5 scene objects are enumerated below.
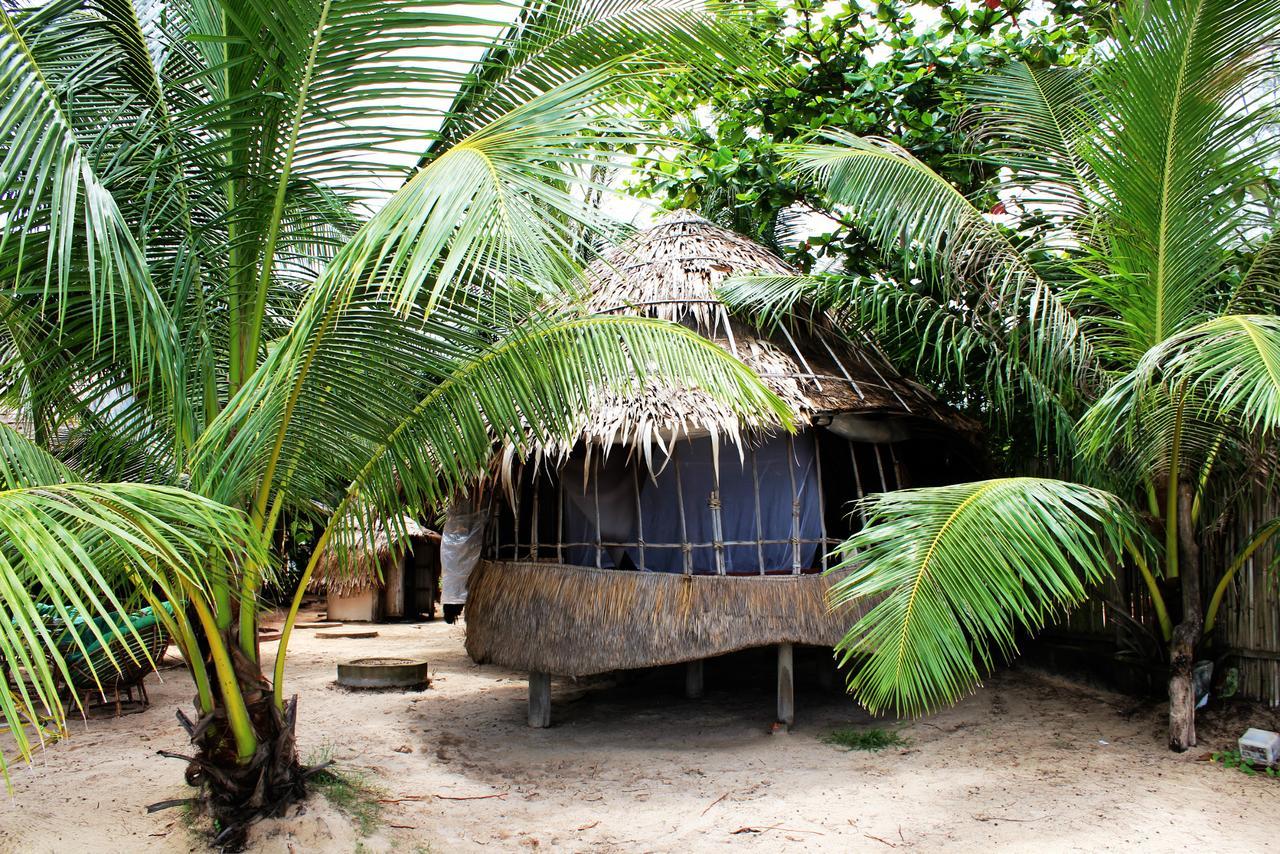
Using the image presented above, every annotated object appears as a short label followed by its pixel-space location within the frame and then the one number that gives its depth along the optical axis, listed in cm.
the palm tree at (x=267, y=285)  296
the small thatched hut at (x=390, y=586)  1284
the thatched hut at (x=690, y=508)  581
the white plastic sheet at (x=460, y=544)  812
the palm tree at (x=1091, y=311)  366
